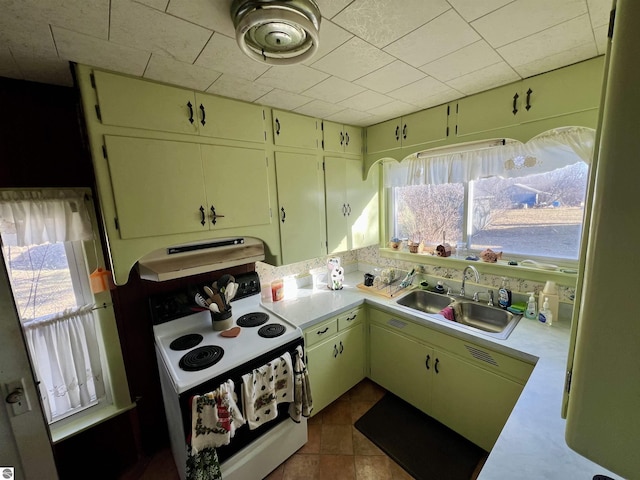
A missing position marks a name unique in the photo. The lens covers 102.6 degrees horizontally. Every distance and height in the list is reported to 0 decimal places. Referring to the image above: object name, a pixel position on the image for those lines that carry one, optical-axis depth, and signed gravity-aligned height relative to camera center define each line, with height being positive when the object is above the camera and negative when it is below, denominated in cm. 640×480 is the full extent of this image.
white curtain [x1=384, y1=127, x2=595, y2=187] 165 +27
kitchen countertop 85 -90
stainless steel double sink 187 -93
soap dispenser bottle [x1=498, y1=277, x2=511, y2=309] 195 -78
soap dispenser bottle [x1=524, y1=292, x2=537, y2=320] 180 -82
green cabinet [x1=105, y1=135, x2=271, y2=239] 138 +14
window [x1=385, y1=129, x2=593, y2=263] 177 -1
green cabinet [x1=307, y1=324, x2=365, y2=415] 201 -136
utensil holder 175 -77
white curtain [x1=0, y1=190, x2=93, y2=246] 131 +0
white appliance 136 -86
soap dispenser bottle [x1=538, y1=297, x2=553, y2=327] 171 -82
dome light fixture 84 +64
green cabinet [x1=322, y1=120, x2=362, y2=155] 228 +59
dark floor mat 167 -175
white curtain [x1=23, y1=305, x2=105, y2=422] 148 -86
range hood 156 -33
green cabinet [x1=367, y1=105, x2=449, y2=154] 203 +58
